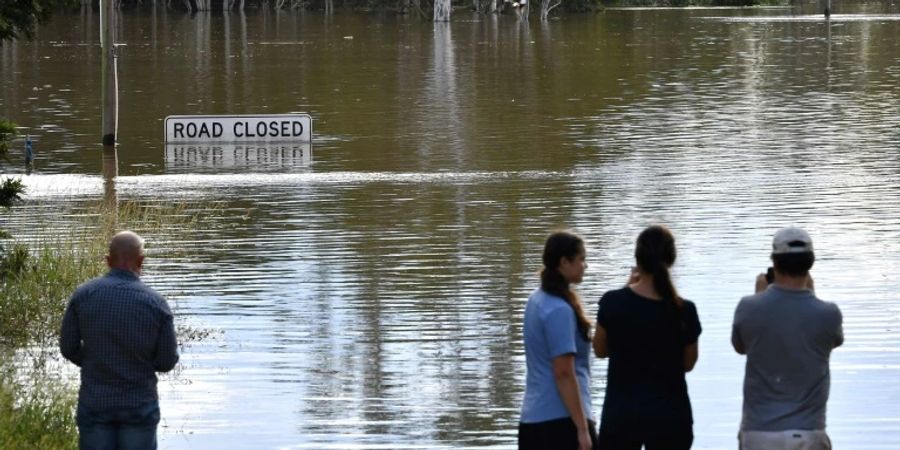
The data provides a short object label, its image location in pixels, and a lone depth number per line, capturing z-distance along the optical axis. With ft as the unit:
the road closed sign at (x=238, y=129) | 214.07
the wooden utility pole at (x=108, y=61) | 199.21
